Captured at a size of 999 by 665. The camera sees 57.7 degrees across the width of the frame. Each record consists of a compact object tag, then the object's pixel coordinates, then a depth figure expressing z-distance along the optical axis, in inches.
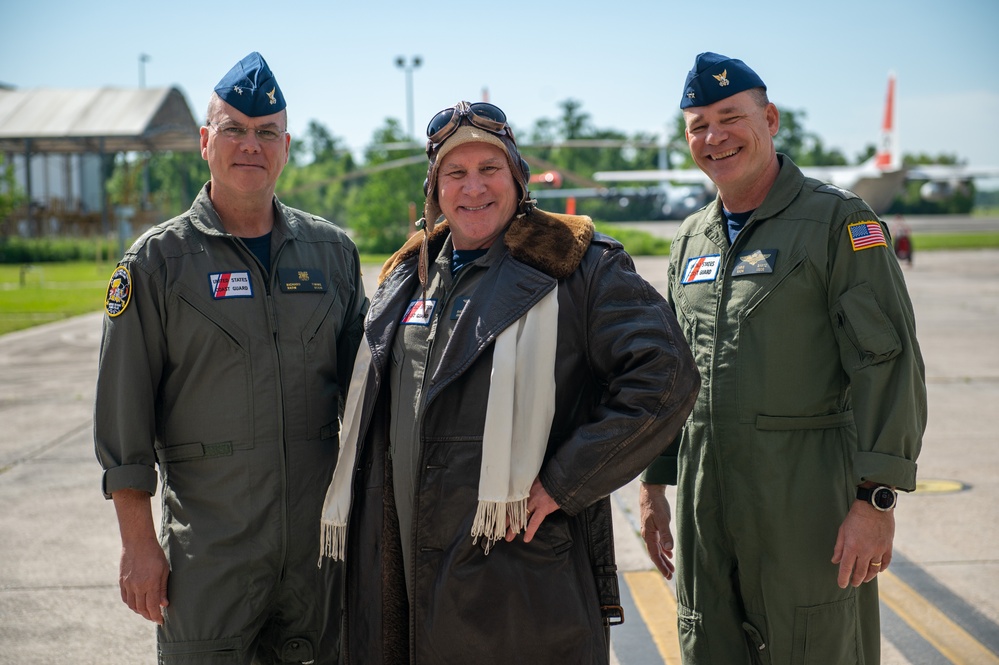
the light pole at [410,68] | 1846.7
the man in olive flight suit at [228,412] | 105.3
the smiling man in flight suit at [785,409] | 100.7
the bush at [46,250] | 1578.5
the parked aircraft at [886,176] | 1911.9
